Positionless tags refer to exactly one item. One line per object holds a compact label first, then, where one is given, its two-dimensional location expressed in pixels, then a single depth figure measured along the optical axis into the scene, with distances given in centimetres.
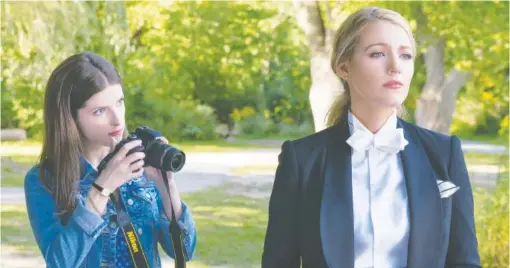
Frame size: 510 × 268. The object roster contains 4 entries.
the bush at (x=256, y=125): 2588
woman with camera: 196
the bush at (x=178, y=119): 2267
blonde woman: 166
